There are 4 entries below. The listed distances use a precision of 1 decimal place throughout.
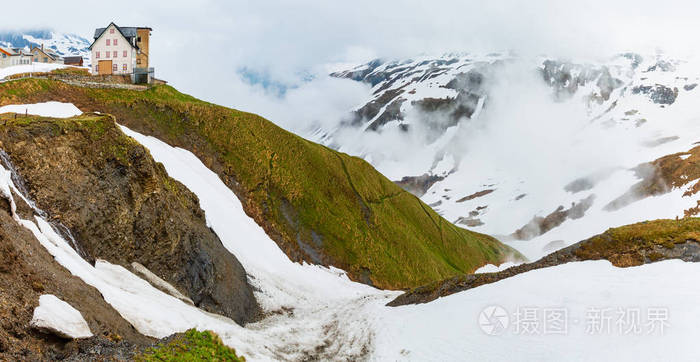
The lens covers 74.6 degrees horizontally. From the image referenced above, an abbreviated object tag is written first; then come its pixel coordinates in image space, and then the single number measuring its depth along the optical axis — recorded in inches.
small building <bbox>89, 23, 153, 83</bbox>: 2800.2
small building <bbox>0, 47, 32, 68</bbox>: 5767.7
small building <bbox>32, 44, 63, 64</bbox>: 5974.4
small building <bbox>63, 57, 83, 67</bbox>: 5768.7
